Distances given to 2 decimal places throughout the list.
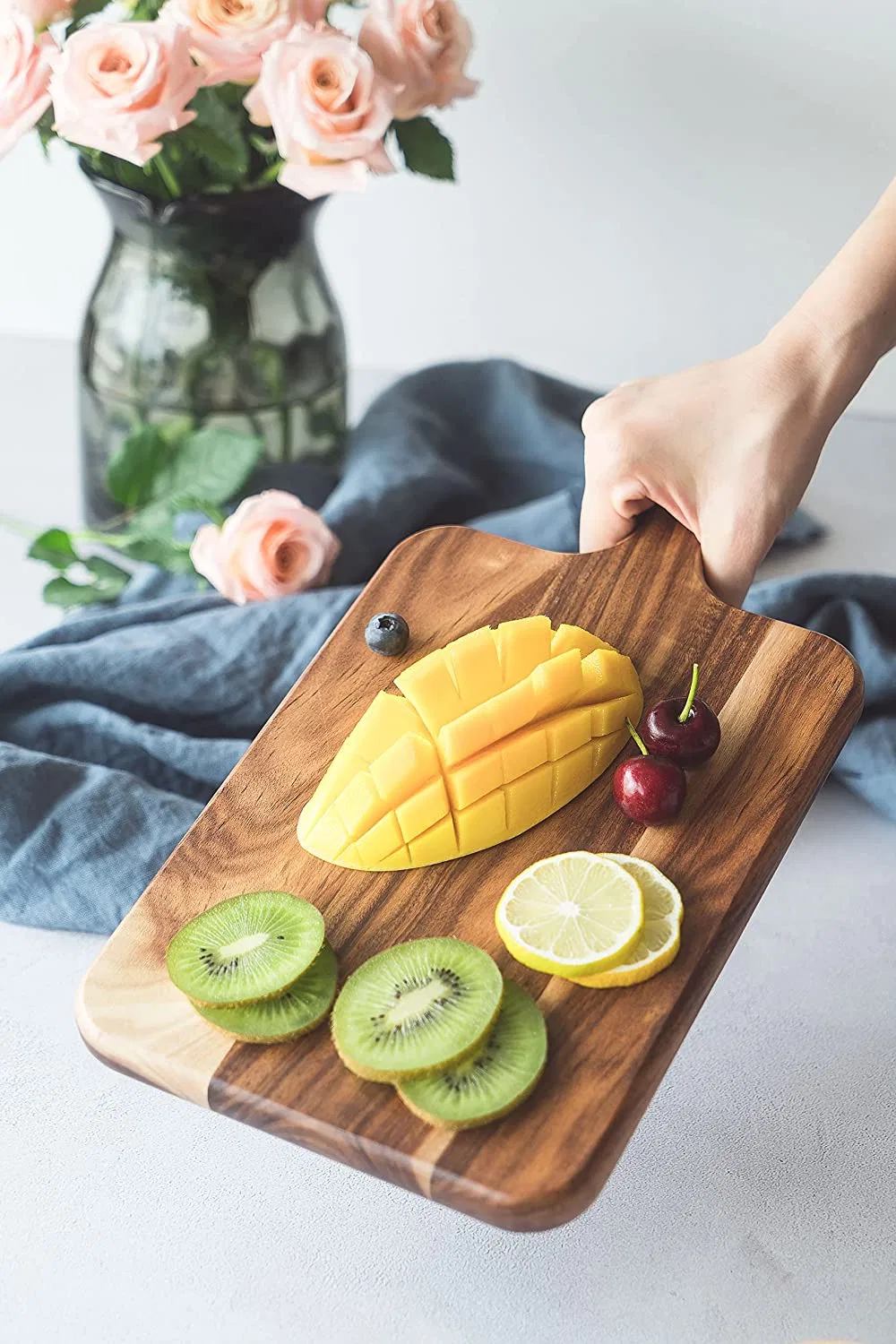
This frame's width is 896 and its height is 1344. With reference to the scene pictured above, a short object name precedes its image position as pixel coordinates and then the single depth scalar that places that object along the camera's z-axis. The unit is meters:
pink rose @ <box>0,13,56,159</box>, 0.89
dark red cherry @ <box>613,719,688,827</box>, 0.72
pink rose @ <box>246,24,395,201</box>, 0.89
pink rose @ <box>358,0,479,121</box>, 0.92
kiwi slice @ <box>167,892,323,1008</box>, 0.67
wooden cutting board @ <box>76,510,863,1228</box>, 0.64
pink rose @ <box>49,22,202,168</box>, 0.87
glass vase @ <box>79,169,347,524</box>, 0.96
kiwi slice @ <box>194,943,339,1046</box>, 0.66
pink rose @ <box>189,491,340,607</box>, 0.94
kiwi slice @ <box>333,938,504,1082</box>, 0.64
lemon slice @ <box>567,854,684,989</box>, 0.67
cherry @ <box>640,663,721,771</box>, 0.73
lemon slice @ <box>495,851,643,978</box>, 0.67
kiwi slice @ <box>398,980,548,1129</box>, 0.64
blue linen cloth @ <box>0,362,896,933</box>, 0.84
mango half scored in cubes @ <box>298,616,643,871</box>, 0.72
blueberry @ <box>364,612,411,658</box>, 0.79
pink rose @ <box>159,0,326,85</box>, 0.89
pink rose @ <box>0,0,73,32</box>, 0.89
